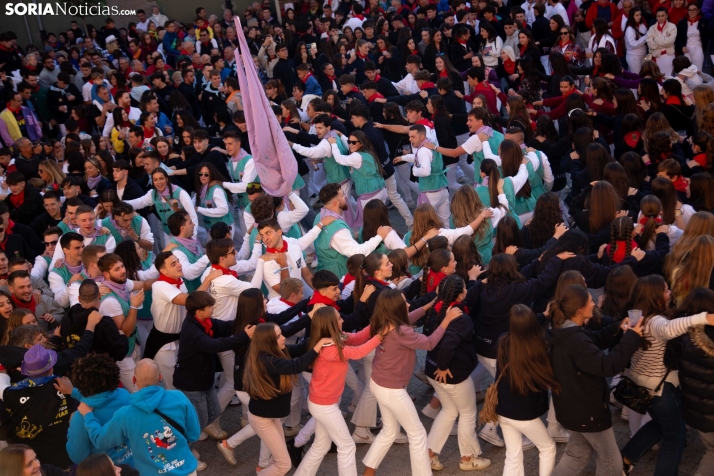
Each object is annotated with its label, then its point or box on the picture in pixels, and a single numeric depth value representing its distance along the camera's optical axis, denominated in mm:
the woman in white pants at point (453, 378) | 6074
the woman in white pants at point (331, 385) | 5930
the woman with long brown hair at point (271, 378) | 5836
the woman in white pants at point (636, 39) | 13656
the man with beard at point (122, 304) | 6820
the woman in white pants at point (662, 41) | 13184
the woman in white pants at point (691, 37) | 13469
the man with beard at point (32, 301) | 7199
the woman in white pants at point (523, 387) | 5488
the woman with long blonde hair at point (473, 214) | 7691
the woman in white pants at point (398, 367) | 5945
